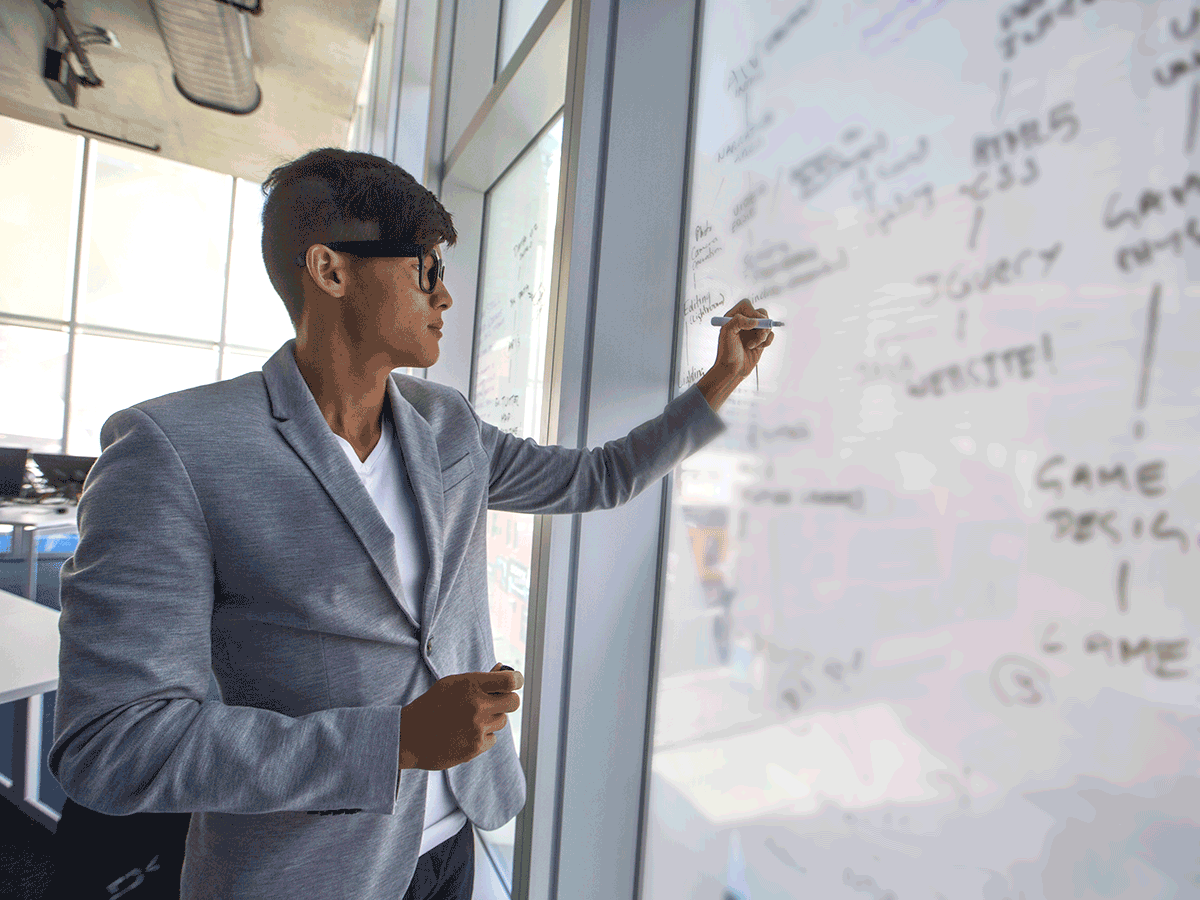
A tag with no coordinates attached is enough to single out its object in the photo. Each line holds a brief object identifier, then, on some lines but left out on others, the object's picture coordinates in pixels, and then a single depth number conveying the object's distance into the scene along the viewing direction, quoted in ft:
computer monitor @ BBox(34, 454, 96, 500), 14.90
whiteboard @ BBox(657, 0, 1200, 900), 1.44
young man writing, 1.93
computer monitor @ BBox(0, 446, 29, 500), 14.60
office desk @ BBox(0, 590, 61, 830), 4.75
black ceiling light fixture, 14.36
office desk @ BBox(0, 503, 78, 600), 12.43
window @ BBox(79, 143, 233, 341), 24.07
